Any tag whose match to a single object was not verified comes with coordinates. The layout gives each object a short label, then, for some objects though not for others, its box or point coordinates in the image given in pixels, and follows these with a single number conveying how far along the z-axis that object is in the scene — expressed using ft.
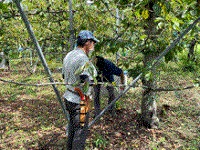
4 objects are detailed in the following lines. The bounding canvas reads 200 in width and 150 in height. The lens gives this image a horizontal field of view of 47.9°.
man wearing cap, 9.68
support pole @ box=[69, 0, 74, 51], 11.60
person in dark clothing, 15.01
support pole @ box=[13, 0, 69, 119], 7.00
